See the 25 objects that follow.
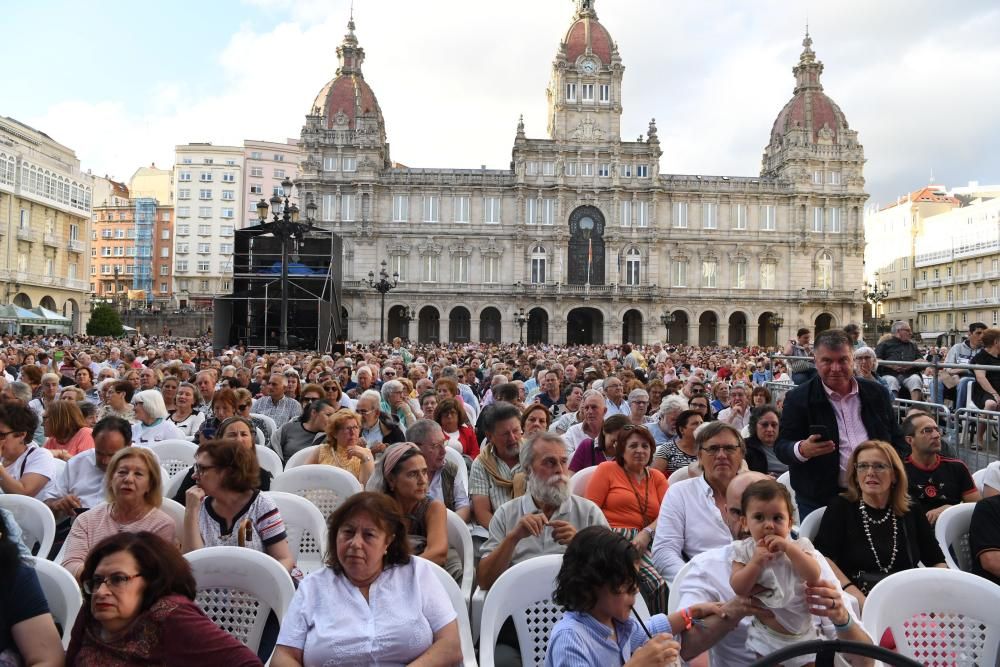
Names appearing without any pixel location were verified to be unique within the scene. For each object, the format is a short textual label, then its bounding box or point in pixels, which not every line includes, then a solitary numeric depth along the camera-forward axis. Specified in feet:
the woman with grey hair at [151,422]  25.39
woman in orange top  17.78
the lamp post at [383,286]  108.47
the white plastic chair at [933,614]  12.19
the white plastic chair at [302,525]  17.29
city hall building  177.78
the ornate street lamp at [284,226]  64.85
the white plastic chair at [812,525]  15.97
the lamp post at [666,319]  175.42
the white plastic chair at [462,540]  16.67
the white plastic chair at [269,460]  22.41
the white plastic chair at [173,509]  15.58
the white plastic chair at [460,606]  12.57
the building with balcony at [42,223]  142.72
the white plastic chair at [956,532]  16.02
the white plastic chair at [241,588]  12.88
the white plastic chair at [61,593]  12.16
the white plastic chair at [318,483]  19.69
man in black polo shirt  18.56
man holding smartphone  16.85
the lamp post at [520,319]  176.55
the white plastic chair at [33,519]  16.24
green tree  147.23
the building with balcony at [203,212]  246.47
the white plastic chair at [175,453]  22.67
